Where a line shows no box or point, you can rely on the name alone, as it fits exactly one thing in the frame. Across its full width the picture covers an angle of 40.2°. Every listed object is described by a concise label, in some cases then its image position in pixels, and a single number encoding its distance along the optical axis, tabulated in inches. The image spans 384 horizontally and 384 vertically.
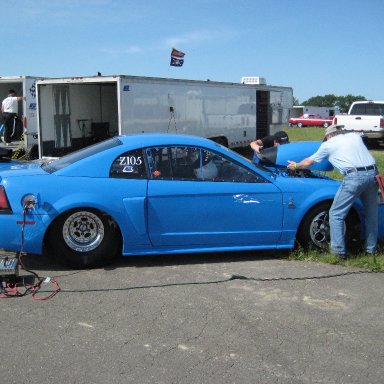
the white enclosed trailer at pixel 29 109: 544.7
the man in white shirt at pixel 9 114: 604.7
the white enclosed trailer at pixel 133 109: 456.1
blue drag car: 207.6
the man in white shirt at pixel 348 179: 221.8
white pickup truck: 781.7
